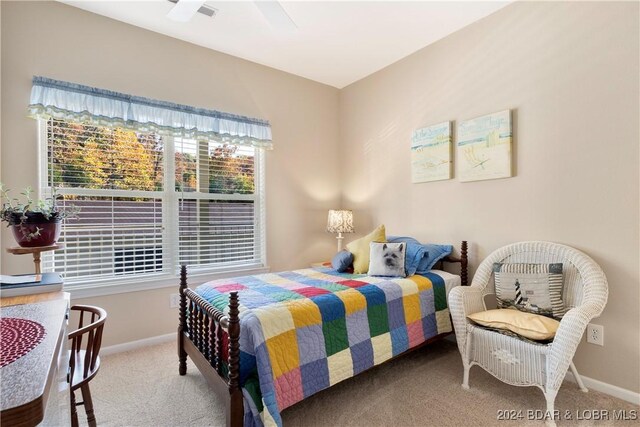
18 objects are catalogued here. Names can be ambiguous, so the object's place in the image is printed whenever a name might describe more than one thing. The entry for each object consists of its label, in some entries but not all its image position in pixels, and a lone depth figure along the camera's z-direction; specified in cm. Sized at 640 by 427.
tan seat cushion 188
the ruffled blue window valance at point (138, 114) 241
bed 164
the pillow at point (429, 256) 278
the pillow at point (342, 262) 294
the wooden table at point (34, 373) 57
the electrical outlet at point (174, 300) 300
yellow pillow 288
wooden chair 139
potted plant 175
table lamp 367
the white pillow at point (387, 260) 266
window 258
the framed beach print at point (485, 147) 256
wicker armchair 177
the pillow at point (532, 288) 213
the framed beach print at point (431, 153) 297
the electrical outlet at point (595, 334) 214
